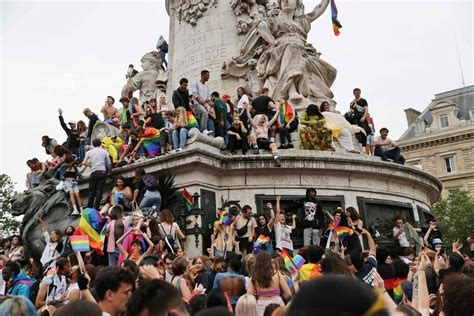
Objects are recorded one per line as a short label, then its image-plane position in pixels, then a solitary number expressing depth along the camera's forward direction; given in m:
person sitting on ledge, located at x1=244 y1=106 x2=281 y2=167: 15.92
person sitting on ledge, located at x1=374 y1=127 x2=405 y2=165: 17.69
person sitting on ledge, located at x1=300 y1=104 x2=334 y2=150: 16.89
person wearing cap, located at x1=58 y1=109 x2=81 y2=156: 19.47
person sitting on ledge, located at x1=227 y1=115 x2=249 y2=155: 16.08
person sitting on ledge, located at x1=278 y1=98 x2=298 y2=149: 16.77
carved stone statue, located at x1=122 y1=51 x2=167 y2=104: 26.38
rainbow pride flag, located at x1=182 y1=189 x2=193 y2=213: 14.34
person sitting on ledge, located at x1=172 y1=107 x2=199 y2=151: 15.29
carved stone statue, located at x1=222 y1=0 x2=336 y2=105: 20.14
